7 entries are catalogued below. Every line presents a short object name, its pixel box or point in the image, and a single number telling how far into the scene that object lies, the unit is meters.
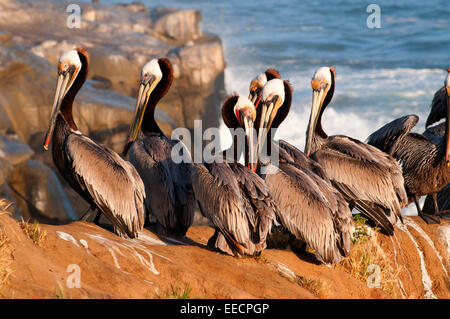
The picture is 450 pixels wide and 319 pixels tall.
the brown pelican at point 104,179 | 14.27
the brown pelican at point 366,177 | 16.80
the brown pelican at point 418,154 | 18.48
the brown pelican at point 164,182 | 14.97
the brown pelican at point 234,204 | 13.30
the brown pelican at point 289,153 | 16.22
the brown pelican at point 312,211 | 14.31
